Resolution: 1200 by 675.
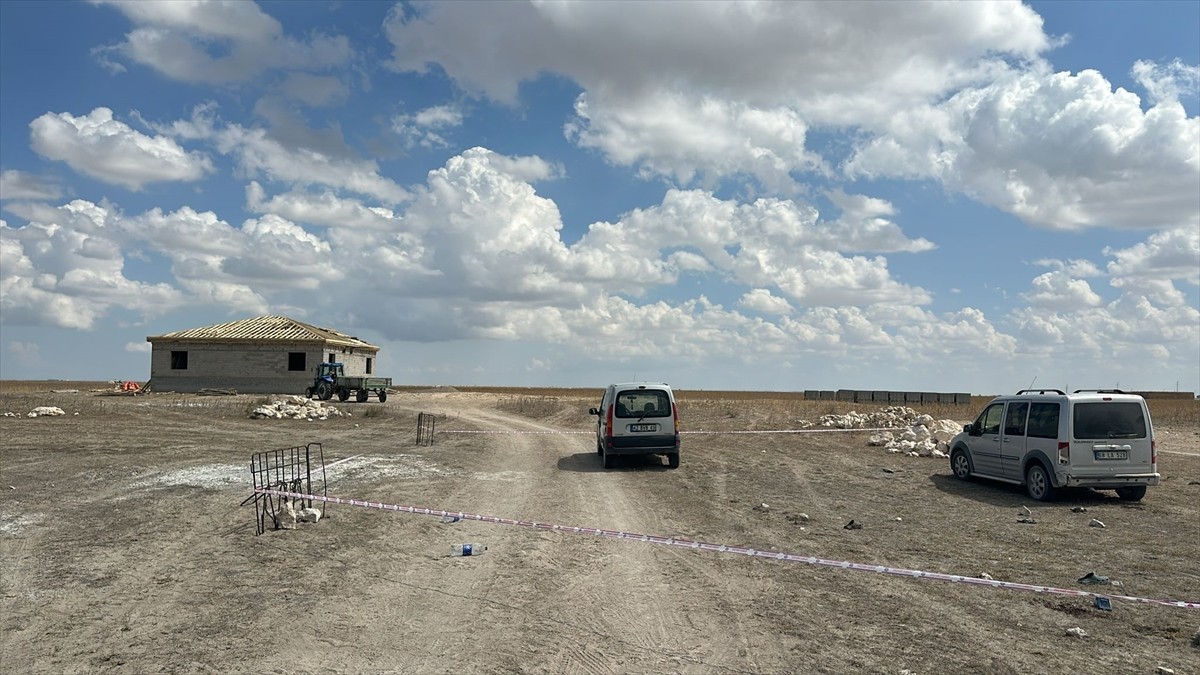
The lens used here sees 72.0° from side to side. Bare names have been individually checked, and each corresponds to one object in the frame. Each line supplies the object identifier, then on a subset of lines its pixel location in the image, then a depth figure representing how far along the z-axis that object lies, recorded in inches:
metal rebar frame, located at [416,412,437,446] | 943.0
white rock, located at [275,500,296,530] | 399.7
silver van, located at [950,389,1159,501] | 516.7
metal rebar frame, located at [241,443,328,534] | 407.5
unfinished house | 2137.1
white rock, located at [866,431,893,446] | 950.4
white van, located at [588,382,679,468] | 679.7
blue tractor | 1785.2
